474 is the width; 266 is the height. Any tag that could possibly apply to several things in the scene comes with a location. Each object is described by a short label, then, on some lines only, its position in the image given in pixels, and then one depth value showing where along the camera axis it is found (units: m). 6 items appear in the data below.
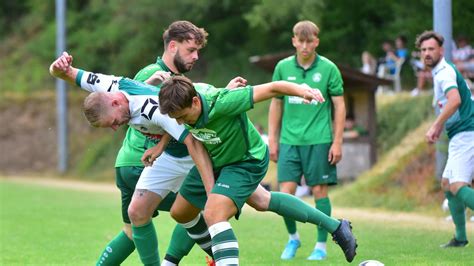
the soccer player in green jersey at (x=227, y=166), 13.80
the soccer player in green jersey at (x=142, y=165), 15.62
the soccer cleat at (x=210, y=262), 15.81
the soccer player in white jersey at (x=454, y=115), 18.78
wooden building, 39.97
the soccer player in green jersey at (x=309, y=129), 19.73
